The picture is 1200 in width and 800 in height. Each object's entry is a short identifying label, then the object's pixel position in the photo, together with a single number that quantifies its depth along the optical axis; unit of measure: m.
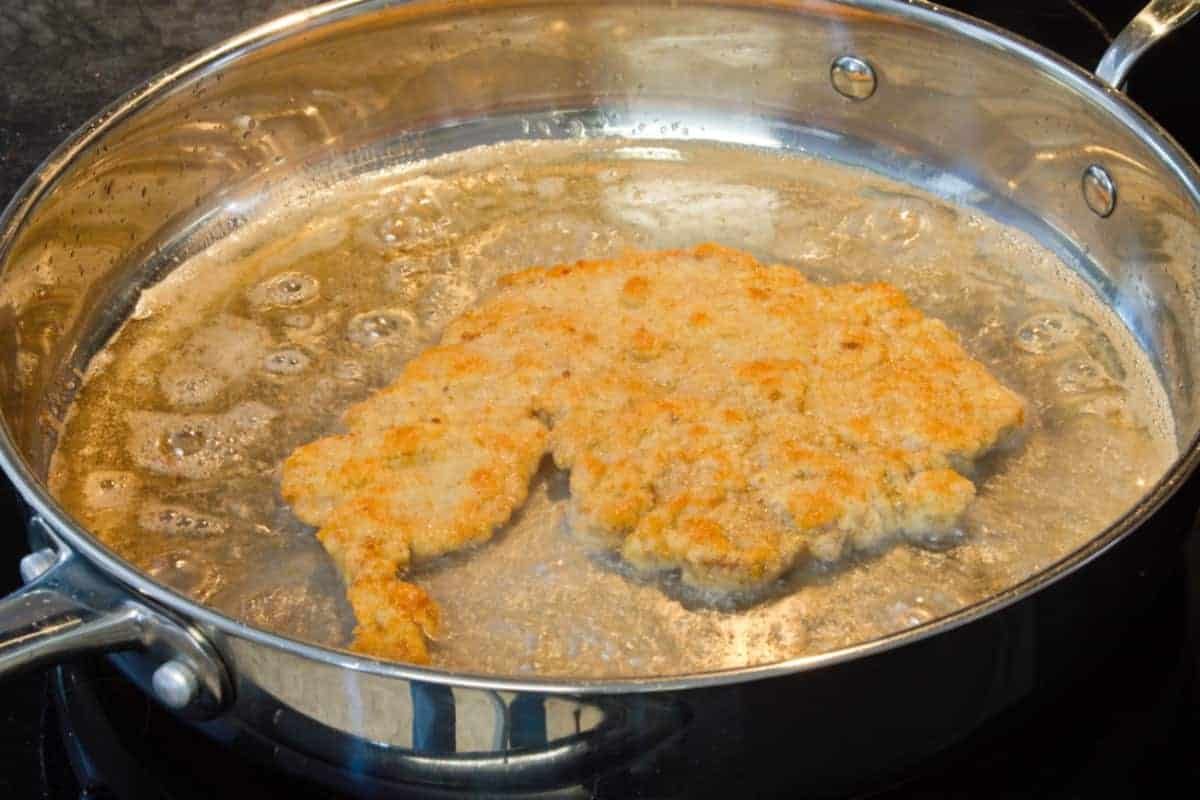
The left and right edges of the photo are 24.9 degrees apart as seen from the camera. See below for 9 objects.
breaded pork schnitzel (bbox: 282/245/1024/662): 0.69
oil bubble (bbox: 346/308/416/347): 0.77
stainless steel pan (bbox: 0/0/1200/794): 0.63
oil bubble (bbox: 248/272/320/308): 0.78
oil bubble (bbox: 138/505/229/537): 0.72
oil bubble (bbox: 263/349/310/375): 0.76
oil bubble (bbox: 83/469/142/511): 0.72
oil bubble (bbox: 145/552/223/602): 0.70
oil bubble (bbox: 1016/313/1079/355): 0.77
